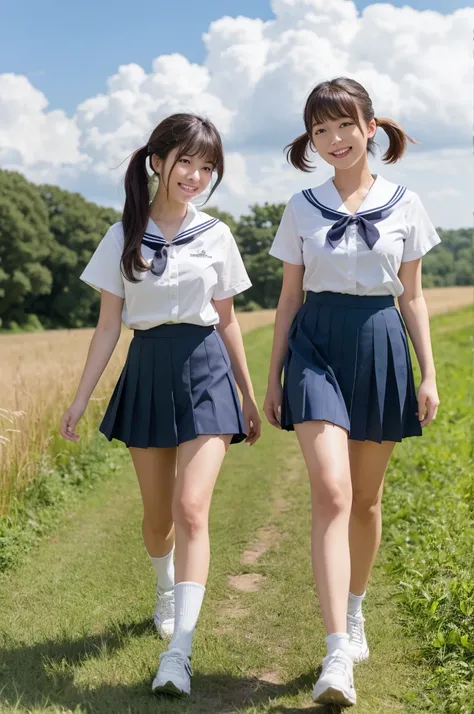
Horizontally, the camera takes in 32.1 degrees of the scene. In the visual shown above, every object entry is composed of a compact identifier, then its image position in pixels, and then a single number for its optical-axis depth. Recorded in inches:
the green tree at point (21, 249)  1792.6
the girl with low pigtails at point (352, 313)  128.5
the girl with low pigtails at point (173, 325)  133.9
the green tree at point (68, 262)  1953.7
